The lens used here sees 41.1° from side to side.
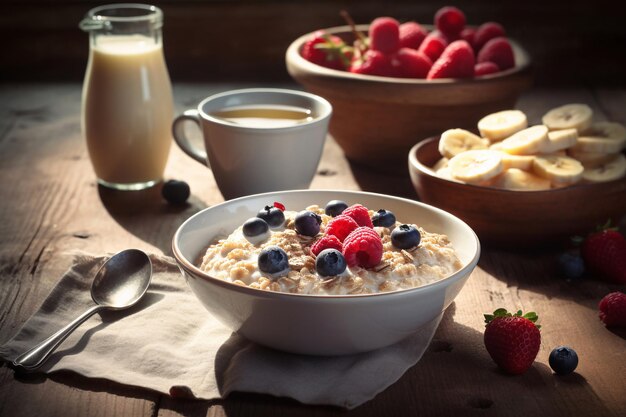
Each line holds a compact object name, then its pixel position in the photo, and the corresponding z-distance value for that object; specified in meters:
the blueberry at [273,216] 1.15
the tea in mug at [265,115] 1.55
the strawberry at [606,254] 1.28
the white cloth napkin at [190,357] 0.97
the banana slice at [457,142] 1.47
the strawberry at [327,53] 1.75
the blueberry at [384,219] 1.16
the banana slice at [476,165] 1.36
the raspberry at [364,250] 1.02
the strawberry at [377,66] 1.68
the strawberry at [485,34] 1.80
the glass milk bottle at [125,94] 1.58
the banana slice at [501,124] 1.48
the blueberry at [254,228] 1.11
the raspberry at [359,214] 1.12
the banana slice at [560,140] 1.42
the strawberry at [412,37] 1.79
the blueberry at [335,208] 1.20
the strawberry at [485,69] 1.67
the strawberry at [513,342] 1.01
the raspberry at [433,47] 1.73
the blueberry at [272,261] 1.01
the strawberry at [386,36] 1.70
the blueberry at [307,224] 1.11
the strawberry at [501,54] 1.71
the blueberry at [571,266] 1.30
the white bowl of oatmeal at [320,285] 0.94
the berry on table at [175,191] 1.57
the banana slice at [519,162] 1.40
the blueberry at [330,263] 1.00
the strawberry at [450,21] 1.82
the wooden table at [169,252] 0.96
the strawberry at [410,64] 1.68
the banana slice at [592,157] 1.45
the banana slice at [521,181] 1.37
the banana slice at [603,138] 1.43
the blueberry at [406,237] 1.07
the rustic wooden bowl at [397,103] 1.58
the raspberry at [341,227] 1.09
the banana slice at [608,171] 1.40
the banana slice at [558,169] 1.35
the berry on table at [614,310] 1.15
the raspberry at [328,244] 1.06
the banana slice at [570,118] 1.48
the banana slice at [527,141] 1.41
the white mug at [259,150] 1.46
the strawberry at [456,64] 1.62
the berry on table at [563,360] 1.02
